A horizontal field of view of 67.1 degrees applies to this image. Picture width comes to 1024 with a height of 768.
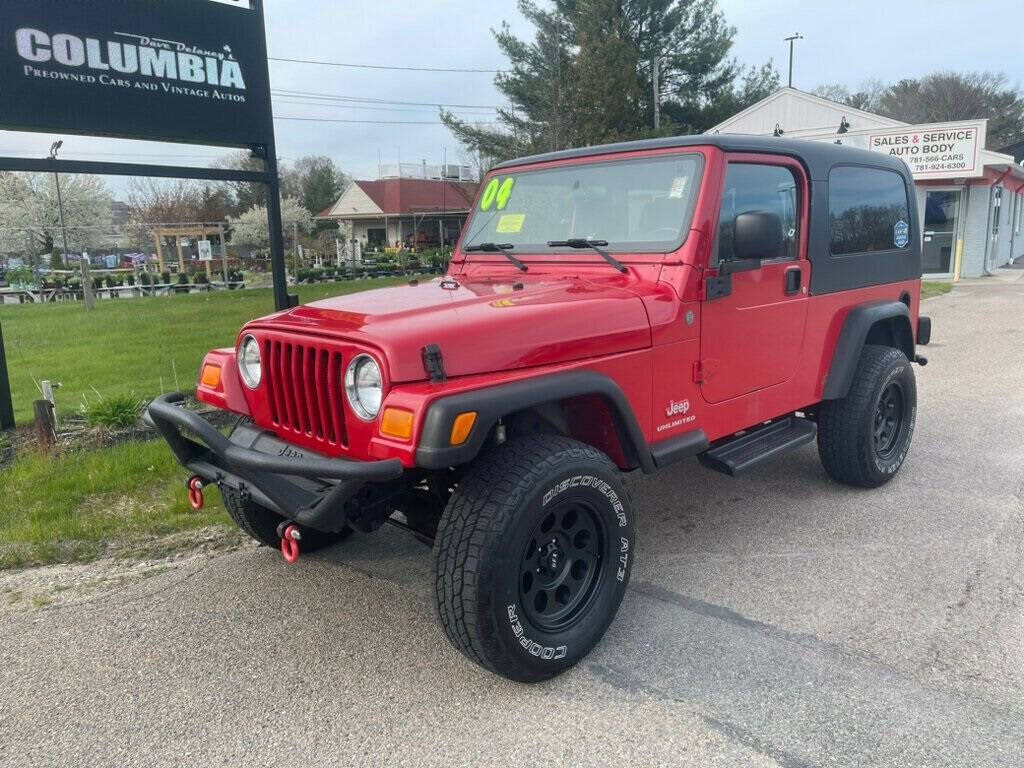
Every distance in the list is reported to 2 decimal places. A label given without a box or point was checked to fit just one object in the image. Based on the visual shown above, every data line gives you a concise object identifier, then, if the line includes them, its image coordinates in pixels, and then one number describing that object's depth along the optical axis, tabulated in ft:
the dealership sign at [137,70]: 18.10
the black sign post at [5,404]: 19.40
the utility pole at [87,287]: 54.72
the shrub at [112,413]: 19.38
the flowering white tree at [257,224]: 121.08
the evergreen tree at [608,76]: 68.13
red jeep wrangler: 8.66
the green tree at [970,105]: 159.63
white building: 58.54
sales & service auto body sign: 57.41
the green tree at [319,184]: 181.06
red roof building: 142.72
